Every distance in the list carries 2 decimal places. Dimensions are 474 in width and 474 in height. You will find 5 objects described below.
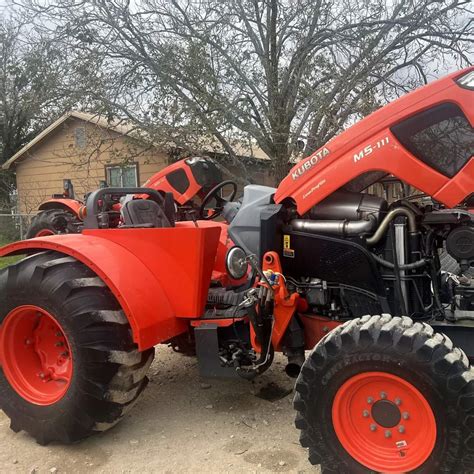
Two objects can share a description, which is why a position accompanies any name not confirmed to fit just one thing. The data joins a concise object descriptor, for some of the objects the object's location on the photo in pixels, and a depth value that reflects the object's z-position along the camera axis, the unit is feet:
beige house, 33.53
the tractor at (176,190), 25.43
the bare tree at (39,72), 31.37
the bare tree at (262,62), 29.30
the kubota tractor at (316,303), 8.76
